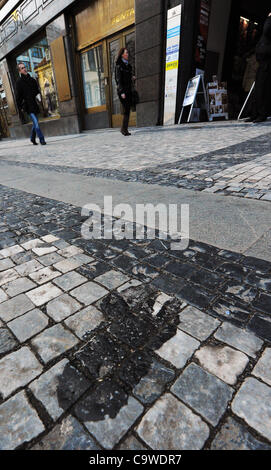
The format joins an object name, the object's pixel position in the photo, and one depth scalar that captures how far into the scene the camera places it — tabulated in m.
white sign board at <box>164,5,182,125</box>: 8.44
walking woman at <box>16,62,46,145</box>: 8.57
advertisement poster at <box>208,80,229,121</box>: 9.80
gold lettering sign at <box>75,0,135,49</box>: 9.84
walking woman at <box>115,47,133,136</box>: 7.64
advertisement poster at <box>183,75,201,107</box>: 9.02
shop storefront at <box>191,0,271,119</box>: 9.65
